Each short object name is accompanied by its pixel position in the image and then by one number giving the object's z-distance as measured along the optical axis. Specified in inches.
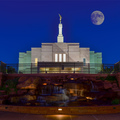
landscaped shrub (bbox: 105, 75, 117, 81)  661.3
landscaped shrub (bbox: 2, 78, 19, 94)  555.2
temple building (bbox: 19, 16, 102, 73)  1711.4
